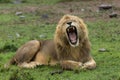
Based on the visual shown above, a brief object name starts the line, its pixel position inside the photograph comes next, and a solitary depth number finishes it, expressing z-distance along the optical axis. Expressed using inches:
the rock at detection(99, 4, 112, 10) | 699.0
